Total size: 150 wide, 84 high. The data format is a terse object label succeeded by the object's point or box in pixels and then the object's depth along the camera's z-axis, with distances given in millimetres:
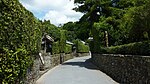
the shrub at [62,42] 17776
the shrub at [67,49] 21441
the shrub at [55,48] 15159
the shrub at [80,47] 29575
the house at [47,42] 17334
